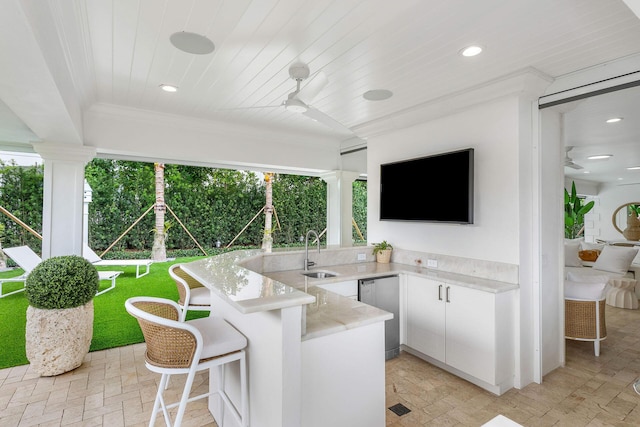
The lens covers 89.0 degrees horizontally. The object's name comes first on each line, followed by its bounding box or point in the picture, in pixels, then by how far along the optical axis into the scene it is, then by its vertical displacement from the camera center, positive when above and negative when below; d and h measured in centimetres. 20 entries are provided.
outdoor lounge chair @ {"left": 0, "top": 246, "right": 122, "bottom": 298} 460 -62
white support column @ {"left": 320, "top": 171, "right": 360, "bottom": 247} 555 +23
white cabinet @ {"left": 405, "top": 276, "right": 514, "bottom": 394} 257 -93
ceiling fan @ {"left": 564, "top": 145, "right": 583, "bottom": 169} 521 +111
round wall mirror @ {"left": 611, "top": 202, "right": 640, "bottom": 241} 804 +4
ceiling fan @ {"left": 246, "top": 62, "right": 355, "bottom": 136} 237 +97
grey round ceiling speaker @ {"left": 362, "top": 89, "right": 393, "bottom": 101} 307 +121
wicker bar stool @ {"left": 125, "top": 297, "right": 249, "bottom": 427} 152 -64
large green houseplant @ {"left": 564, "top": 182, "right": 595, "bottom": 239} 589 +22
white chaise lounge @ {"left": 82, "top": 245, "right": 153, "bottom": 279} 581 -84
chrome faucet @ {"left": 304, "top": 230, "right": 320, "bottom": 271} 337 -45
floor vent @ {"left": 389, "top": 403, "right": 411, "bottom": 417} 230 -137
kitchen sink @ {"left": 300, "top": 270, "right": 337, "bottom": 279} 327 -56
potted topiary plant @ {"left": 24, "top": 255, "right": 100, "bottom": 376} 276 -84
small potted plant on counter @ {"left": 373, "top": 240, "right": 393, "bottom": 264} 380 -38
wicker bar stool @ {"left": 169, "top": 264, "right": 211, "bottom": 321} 275 -69
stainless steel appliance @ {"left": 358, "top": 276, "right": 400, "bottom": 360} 309 -77
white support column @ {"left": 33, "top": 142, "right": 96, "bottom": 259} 350 +21
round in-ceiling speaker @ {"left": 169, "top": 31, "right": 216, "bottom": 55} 211 +119
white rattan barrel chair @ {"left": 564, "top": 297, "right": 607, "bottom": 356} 323 -100
